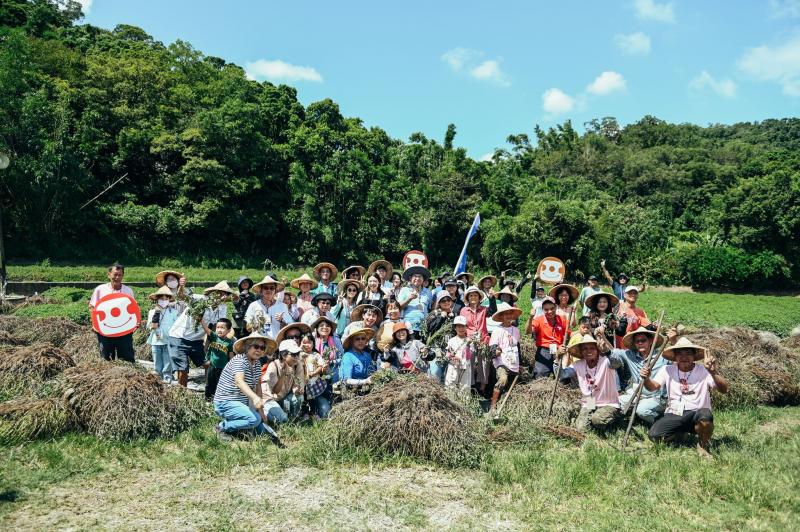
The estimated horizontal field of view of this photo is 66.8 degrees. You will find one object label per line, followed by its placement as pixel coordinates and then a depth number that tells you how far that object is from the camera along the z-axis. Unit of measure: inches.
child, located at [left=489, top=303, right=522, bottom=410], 319.9
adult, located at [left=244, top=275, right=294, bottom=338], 345.1
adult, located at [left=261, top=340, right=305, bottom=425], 291.1
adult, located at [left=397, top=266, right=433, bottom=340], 368.0
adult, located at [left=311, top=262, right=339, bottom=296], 412.8
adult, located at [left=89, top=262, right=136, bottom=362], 326.3
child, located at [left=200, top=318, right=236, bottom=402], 318.0
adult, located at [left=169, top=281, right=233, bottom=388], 341.1
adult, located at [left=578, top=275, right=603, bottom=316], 415.2
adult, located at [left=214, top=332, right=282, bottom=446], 265.9
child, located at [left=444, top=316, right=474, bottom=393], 313.9
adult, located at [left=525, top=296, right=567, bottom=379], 343.0
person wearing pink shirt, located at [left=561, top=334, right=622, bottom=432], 285.6
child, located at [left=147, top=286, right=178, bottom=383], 346.0
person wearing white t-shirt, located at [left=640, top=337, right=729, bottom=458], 261.6
